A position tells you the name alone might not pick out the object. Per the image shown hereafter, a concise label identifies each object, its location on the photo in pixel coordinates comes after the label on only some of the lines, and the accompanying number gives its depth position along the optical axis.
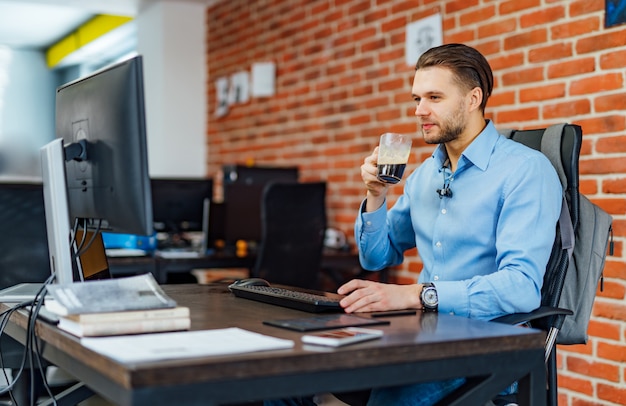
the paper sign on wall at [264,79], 5.39
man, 1.81
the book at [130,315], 1.39
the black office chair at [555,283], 1.86
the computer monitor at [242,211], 4.25
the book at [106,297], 1.42
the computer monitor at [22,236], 2.79
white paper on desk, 1.20
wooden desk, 1.15
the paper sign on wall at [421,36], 3.82
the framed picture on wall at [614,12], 2.85
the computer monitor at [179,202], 4.36
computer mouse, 1.99
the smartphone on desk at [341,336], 1.31
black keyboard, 1.68
